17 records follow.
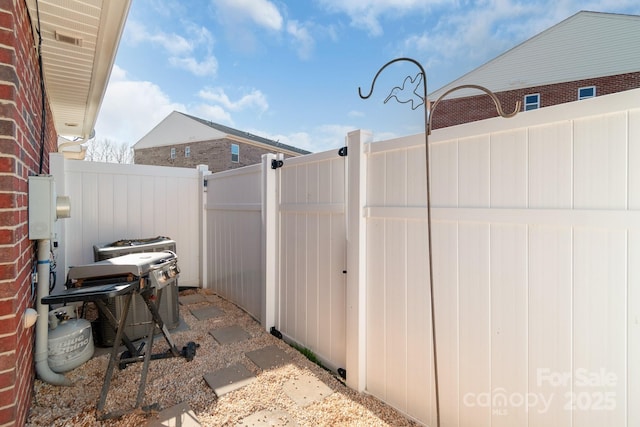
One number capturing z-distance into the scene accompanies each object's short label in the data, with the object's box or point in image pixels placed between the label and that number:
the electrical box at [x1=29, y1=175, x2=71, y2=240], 1.89
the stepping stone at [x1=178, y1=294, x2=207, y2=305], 4.50
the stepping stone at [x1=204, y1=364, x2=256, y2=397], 2.38
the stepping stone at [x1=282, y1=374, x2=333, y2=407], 2.26
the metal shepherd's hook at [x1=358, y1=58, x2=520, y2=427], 1.58
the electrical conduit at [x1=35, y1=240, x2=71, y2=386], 2.19
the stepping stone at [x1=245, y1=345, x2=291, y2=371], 2.75
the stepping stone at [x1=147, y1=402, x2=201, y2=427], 1.99
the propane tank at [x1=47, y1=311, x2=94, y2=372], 2.47
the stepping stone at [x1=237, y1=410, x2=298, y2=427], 2.00
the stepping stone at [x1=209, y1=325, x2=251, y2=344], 3.24
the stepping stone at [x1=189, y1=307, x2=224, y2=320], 3.93
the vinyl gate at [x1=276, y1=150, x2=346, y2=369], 2.64
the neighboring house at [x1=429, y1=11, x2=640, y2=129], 10.13
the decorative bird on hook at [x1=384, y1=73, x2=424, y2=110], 1.93
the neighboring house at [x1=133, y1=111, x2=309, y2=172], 15.64
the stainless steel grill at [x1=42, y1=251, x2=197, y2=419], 1.78
